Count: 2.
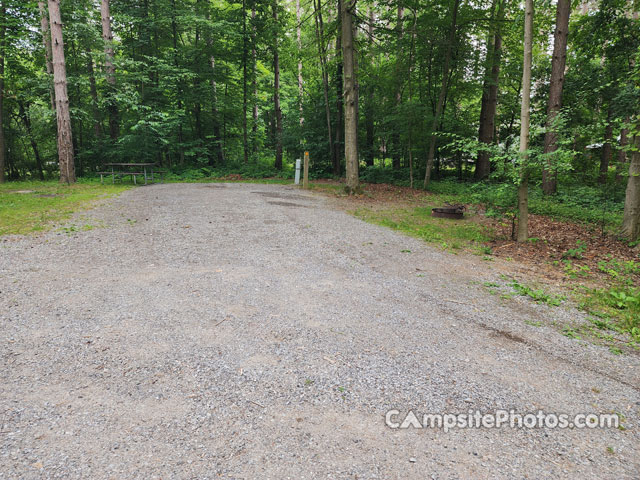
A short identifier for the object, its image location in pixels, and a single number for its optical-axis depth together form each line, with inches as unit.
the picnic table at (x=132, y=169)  573.5
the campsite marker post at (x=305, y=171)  513.4
